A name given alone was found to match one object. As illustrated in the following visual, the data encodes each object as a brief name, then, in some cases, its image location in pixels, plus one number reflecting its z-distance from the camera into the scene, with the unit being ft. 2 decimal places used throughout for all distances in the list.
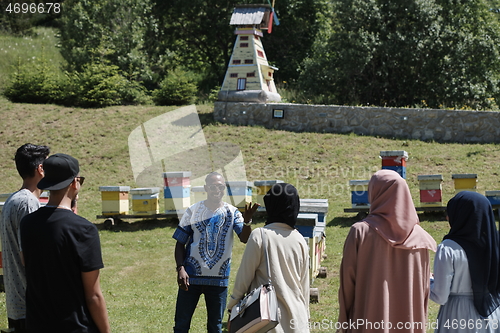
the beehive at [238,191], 33.58
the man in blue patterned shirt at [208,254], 13.80
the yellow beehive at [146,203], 35.47
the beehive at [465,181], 31.94
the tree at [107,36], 77.82
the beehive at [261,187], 33.91
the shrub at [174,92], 70.03
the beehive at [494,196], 30.78
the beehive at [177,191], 34.15
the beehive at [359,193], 33.17
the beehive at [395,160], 33.35
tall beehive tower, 60.59
